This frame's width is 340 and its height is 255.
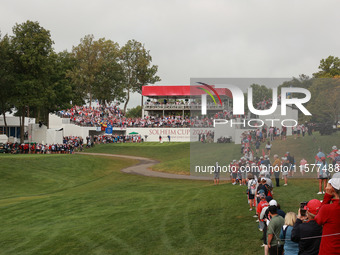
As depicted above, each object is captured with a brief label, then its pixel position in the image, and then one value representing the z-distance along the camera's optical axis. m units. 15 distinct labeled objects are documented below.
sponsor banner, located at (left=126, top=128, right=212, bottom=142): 64.94
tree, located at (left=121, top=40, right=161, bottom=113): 87.31
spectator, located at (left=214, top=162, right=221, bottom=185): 25.70
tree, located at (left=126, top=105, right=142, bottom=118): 125.79
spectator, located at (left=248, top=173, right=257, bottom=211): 14.91
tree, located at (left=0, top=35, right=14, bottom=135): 48.22
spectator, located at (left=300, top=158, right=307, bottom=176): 23.77
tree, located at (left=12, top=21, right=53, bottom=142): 49.78
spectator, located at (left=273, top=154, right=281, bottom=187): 20.72
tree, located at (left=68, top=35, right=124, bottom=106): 81.12
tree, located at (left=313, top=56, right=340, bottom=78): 56.34
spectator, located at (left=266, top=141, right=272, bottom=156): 24.92
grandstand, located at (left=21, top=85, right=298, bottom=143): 56.07
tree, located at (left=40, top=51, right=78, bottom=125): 62.47
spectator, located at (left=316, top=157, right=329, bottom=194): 16.70
